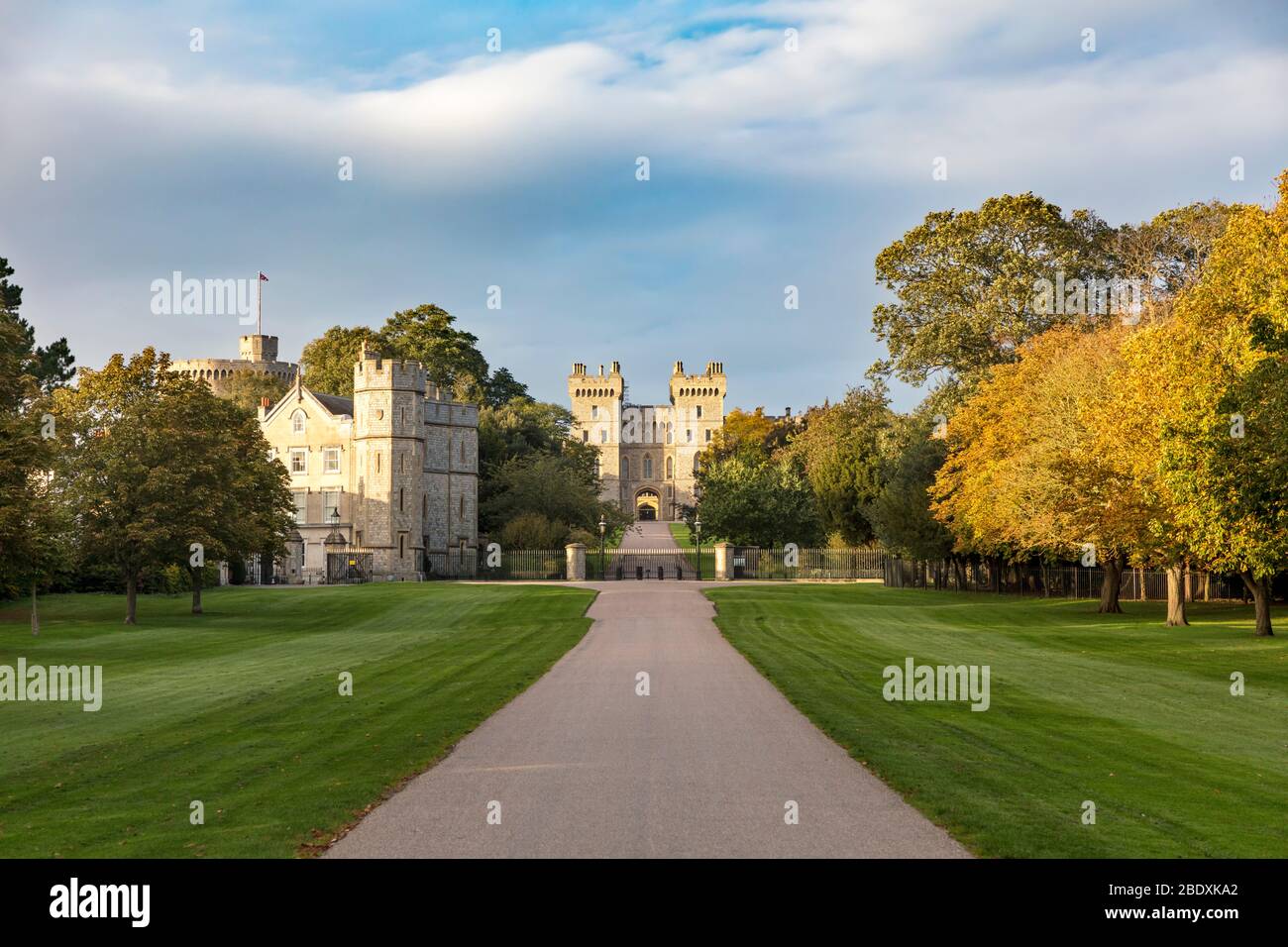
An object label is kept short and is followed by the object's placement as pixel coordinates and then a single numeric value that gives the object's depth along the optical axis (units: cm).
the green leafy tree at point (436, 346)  9469
